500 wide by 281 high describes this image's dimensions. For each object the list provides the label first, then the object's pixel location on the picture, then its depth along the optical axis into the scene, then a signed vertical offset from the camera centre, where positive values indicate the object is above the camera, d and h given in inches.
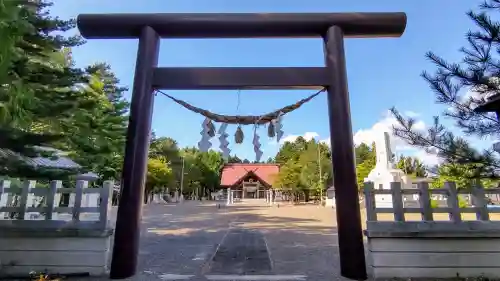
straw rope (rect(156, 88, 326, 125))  181.3 +51.9
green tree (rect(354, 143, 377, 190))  986.1 +209.6
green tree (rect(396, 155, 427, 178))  1172.1 +150.5
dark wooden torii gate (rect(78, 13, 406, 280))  162.4 +76.3
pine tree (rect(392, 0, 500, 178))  120.3 +43.8
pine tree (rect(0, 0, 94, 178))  145.5 +59.1
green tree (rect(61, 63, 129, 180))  214.8 +55.2
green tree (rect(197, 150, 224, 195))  1547.7 +151.8
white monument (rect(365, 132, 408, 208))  708.7 +81.6
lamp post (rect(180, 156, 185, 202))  1362.0 +92.7
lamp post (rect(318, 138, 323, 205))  1048.8 +51.8
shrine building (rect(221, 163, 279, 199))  1387.8 +81.5
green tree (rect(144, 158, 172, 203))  978.1 +72.4
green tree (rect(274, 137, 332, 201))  1098.1 +86.5
